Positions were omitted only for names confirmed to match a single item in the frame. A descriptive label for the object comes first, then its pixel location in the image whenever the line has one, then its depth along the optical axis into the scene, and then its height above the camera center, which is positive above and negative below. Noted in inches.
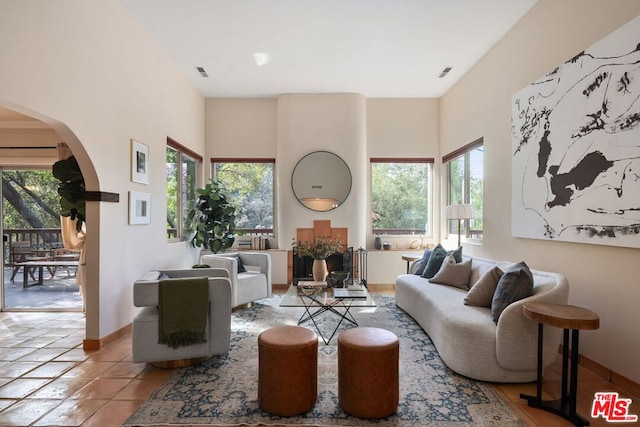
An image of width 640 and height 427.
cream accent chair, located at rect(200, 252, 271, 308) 177.0 -34.2
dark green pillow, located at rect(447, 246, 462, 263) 168.2 -20.7
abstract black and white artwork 93.7 +20.7
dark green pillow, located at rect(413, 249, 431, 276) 187.1 -28.5
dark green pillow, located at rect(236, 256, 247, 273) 198.1 -31.6
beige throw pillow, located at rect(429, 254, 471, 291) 157.5 -28.8
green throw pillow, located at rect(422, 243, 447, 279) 175.0 -25.9
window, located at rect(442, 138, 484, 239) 187.6 +19.0
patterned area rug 82.0 -49.8
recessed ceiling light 178.2 +81.6
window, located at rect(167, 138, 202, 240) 199.9 +15.6
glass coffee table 131.3 -34.5
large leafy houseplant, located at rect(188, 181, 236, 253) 213.6 -5.0
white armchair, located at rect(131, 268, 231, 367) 108.4 -38.0
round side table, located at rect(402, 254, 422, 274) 204.2 -27.7
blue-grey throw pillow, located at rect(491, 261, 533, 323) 104.2 -23.5
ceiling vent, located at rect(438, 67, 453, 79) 194.9 +81.4
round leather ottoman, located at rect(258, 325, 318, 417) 83.5 -40.3
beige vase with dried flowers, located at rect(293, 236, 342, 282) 160.1 -19.7
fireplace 221.1 -33.3
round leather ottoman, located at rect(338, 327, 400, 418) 82.4 -40.2
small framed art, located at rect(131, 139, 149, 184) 149.3 +22.5
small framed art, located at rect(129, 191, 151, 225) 147.1 +1.8
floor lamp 177.6 +0.0
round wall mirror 234.1 +23.8
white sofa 98.0 -37.4
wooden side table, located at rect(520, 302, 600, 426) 79.9 -30.2
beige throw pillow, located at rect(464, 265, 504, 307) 121.6 -27.6
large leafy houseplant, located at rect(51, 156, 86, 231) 132.9 +9.4
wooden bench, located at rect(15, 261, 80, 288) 209.6 -33.2
